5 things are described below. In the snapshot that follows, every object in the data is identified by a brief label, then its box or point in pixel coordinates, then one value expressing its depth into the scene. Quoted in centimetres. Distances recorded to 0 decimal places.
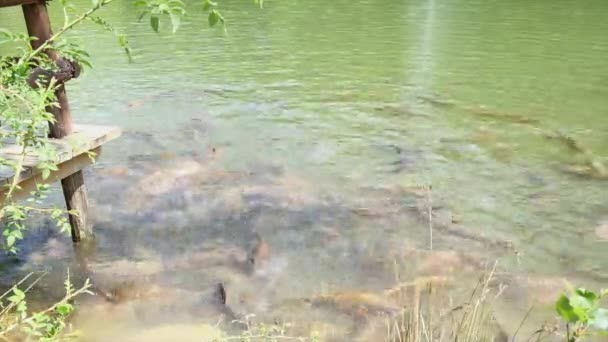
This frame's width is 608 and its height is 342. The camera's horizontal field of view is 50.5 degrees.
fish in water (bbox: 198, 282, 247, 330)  325
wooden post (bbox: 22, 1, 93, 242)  348
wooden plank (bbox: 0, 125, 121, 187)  321
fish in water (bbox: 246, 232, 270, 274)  381
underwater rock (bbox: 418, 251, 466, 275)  369
